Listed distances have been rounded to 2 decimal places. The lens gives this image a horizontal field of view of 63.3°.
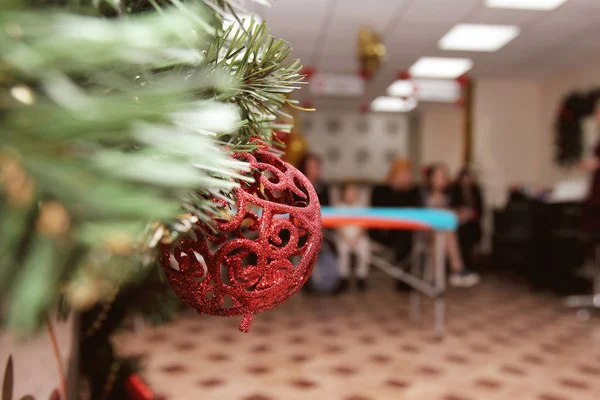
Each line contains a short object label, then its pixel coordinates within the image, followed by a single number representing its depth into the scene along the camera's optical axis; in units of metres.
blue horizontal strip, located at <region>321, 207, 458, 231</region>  3.31
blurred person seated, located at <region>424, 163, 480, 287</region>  5.30
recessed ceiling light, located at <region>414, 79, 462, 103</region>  7.76
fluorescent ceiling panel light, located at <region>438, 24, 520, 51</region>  5.52
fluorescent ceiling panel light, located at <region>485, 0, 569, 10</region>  4.75
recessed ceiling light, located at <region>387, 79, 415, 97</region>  7.95
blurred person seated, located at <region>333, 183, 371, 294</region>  5.14
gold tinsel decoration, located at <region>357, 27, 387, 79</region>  5.25
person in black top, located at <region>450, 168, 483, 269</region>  5.96
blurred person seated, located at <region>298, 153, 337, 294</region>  4.68
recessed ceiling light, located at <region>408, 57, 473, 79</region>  6.83
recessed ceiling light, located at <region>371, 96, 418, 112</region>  9.77
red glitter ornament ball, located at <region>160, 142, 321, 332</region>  0.41
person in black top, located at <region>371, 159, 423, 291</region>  5.22
